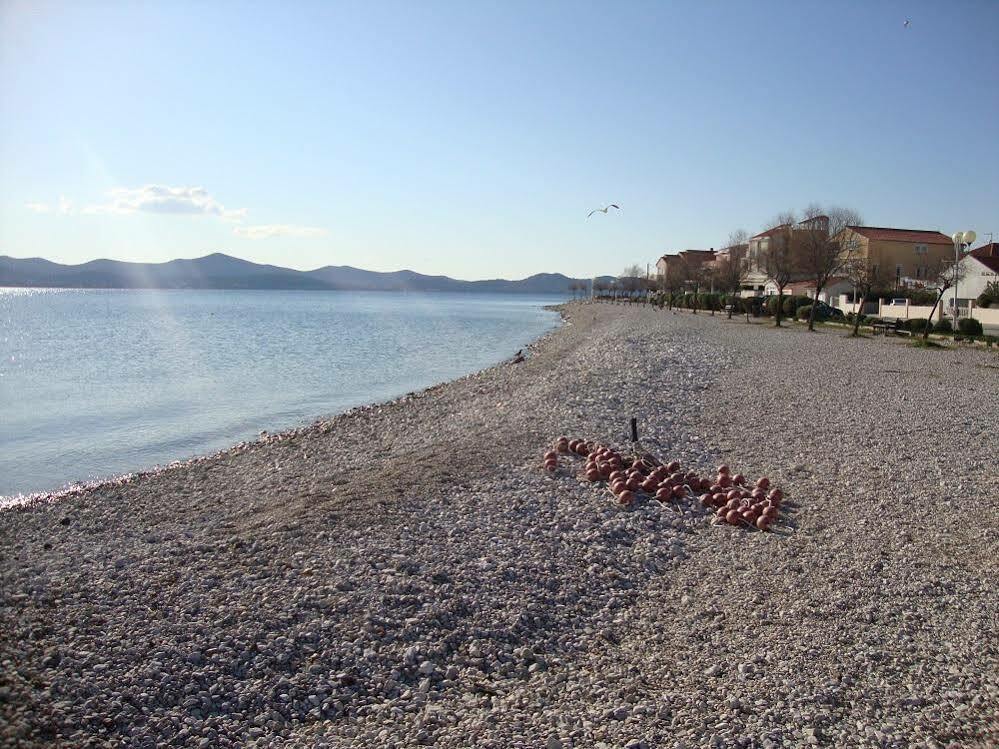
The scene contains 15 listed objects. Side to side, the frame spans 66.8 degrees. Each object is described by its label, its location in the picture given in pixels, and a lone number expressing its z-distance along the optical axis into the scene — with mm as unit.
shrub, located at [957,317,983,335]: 30906
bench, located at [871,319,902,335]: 35906
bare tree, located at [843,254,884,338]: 37250
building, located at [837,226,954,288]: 64500
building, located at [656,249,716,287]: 88062
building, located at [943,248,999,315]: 48125
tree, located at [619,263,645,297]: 120612
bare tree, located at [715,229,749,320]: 67562
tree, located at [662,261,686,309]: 89188
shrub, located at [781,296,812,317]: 52250
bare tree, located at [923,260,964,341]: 32719
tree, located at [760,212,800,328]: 46312
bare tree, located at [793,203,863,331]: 40594
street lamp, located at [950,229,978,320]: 30484
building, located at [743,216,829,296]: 48453
